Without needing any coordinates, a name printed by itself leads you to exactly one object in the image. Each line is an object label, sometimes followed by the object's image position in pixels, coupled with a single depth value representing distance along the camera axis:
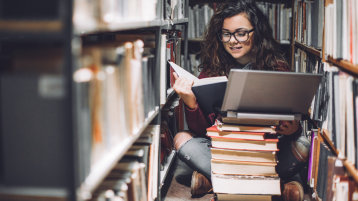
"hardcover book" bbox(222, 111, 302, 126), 1.79
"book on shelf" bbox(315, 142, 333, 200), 1.86
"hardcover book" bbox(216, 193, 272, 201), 2.10
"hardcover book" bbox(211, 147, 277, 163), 2.02
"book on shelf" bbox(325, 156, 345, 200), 1.58
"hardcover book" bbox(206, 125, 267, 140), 1.96
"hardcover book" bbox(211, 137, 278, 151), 1.97
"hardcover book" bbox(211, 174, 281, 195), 2.05
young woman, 2.26
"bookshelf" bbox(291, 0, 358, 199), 1.47
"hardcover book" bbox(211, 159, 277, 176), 2.04
